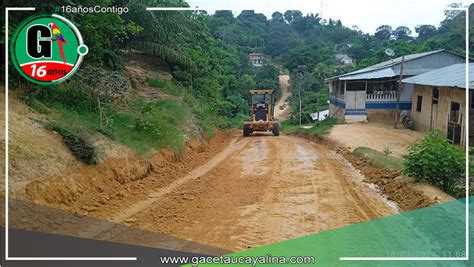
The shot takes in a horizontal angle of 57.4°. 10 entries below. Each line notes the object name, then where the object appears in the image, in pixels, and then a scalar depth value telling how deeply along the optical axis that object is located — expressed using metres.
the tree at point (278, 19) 77.31
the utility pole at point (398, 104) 21.57
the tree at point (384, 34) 58.58
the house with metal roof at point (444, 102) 15.14
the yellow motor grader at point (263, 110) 21.75
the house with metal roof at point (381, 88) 23.97
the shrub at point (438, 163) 8.27
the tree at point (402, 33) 59.75
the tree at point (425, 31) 51.77
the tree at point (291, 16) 81.85
